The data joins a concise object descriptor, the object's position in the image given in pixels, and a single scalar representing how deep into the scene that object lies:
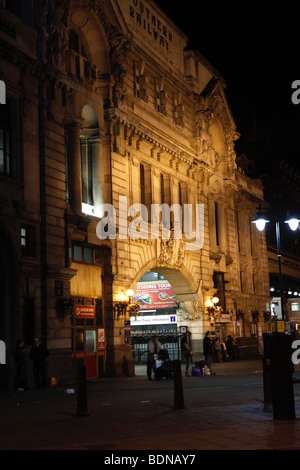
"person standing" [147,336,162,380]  28.22
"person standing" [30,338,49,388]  23.69
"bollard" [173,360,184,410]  15.53
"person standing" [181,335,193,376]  29.20
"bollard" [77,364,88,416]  14.55
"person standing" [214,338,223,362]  41.97
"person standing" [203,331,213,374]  29.27
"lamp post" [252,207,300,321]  24.33
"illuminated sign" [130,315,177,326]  40.97
